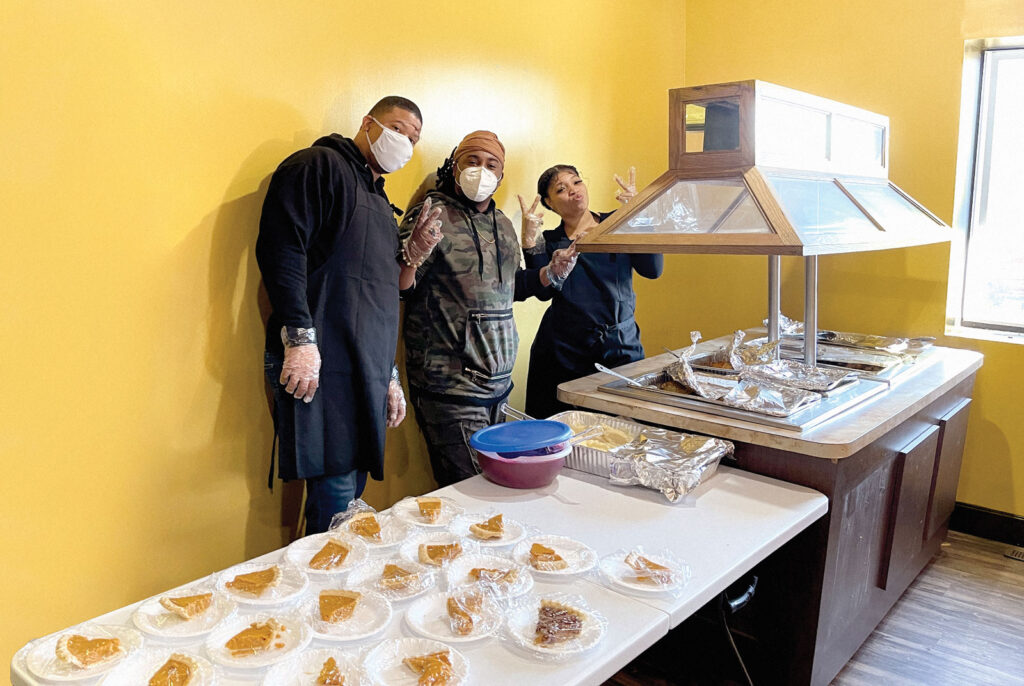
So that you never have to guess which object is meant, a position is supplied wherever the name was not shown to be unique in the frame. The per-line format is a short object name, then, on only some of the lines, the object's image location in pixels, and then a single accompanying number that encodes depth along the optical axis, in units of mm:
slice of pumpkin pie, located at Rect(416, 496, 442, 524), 1571
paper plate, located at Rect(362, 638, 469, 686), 1067
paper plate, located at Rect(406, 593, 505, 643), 1172
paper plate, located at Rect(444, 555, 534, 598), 1289
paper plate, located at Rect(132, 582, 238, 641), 1163
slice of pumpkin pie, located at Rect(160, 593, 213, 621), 1193
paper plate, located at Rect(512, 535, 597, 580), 1367
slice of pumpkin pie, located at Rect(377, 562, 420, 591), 1294
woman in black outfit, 2732
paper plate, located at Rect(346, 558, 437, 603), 1282
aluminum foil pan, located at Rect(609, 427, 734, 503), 1703
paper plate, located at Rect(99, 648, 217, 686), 1049
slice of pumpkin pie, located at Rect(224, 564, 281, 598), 1271
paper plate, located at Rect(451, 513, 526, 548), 1475
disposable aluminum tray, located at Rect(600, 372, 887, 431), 1896
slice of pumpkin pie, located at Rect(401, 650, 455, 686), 1052
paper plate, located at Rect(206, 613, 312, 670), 1094
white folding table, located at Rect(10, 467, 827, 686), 1125
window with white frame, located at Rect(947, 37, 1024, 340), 3096
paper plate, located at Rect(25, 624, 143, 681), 1058
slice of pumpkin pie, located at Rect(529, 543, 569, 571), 1375
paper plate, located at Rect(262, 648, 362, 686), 1057
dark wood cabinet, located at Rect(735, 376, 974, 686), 1852
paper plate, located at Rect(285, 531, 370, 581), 1355
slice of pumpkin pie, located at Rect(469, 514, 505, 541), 1492
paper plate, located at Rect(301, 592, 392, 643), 1167
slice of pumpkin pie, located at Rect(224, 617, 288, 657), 1115
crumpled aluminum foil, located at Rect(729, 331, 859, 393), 2211
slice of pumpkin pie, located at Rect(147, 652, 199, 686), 1038
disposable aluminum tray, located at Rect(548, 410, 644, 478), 1843
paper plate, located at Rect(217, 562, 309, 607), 1252
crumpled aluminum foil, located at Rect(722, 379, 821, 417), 1971
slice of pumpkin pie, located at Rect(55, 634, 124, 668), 1075
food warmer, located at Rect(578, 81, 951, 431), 1820
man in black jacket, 1877
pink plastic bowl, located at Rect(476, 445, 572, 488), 1760
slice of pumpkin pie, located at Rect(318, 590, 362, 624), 1201
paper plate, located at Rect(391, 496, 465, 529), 1546
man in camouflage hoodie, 2371
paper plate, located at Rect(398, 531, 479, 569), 1433
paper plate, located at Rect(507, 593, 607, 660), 1127
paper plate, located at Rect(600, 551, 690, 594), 1309
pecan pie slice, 1152
